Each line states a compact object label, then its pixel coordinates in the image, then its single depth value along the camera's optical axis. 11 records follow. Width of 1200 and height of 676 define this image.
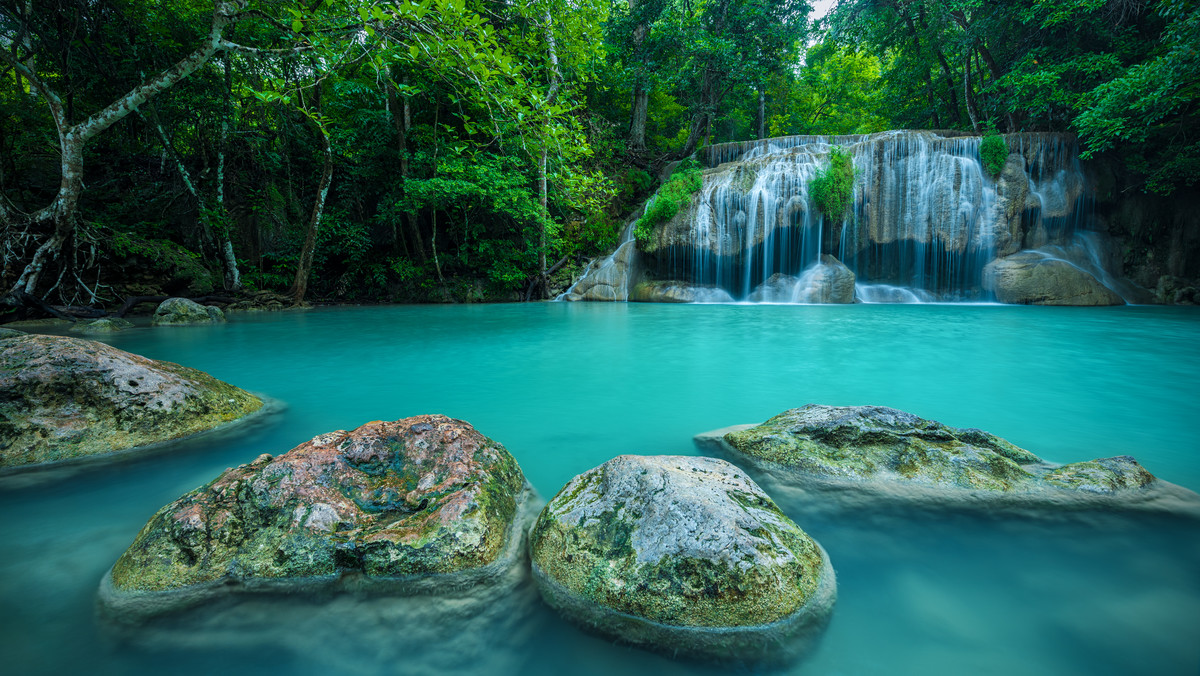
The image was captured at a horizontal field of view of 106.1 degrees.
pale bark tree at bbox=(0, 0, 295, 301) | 6.45
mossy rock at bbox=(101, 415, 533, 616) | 1.46
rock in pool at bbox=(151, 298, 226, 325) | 8.86
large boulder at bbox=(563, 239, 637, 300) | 15.35
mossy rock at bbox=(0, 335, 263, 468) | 2.42
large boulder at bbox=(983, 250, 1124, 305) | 11.77
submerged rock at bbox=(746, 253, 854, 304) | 13.11
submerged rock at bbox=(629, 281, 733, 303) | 14.49
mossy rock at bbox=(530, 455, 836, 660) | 1.31
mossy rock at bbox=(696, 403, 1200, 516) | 1.93
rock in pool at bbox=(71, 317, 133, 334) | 7.35
